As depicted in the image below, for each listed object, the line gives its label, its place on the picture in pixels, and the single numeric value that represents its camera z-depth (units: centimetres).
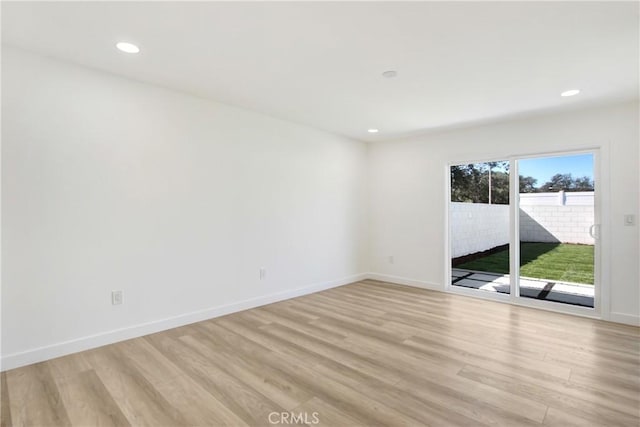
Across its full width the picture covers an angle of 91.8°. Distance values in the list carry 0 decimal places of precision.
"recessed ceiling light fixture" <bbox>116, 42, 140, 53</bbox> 239
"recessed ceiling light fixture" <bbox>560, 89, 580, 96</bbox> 317
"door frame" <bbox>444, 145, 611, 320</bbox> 359
